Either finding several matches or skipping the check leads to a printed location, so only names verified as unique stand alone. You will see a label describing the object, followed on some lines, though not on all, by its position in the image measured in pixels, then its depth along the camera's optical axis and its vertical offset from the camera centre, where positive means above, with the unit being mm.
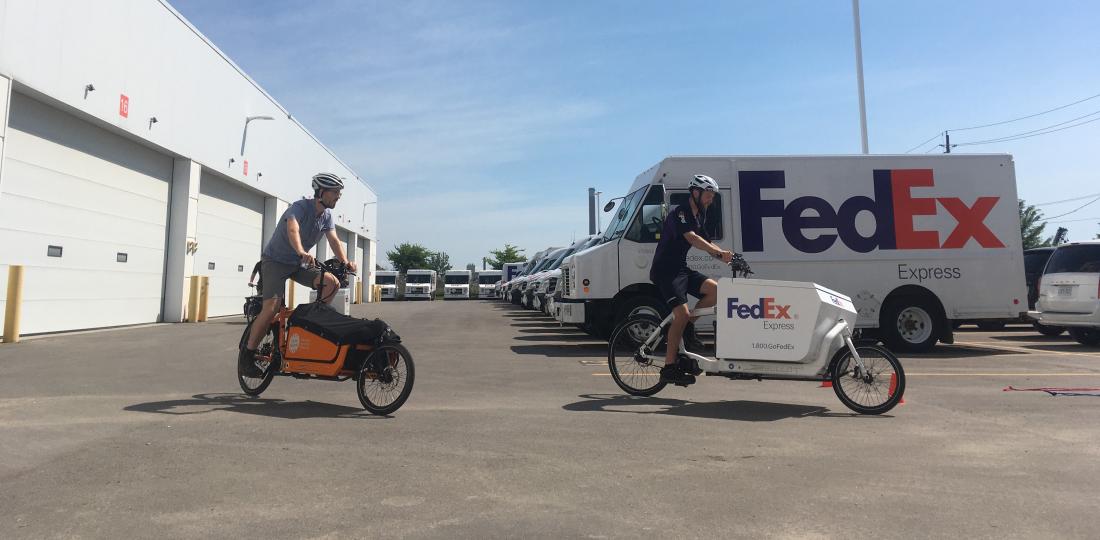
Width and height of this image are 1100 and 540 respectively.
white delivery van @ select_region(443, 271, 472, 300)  45281 +1623
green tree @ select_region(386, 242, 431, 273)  93312 +7680
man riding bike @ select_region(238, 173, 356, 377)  5258 +437
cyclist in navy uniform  5504 +325
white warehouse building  11438 +3399
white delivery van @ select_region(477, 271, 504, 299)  51688 +2193
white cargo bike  5145 -320
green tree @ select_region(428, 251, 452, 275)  110625 +8666
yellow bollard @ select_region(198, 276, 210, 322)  17172 +320
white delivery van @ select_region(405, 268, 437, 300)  44219 +1652
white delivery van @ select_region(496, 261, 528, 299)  38716 +2577
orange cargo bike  4914 -365
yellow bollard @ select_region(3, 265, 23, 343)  10289 +46
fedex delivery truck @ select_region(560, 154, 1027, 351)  10070 +1157
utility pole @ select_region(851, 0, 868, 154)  19953 +8083
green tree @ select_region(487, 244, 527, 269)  97750 +8141
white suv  10906 +301
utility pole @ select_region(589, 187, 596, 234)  49500 +7889
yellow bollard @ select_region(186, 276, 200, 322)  16750 +177
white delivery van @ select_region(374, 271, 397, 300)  46688 +1983
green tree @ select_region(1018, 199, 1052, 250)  43656 +5719
